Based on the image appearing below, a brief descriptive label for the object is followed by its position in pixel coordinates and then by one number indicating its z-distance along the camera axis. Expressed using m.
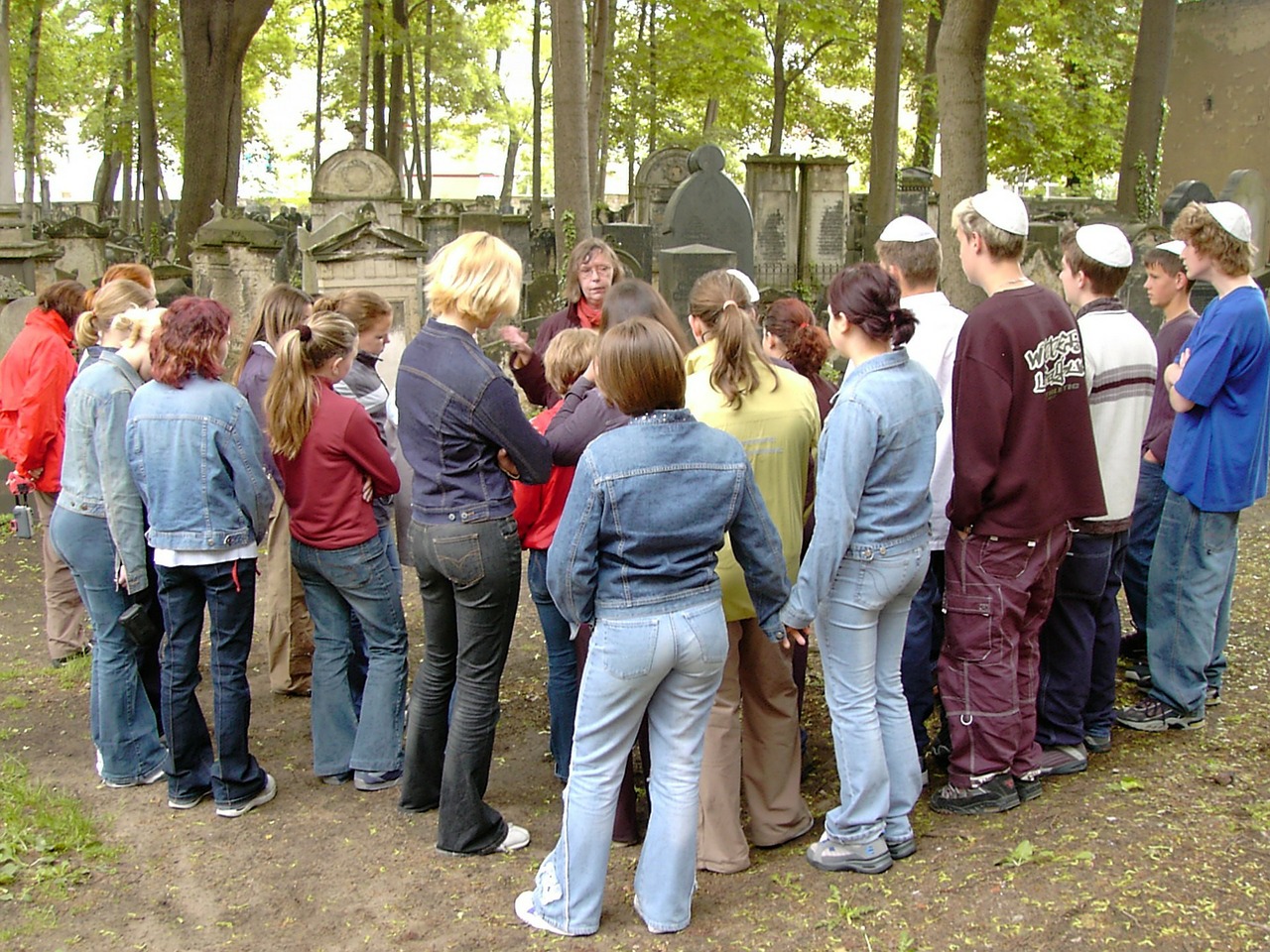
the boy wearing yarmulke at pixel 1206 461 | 4.55
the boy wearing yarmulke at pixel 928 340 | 4.12
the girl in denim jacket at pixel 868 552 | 3.54
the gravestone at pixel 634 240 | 14.39
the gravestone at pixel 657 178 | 23.59
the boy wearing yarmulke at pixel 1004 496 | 3.84
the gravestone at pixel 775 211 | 20.39
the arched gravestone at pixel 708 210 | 13.19
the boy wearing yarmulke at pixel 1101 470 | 4.30
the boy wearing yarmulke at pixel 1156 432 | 5.09
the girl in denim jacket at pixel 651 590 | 3.20
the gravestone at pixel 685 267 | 10.45
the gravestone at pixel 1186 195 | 13.12
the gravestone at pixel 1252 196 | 14.38
